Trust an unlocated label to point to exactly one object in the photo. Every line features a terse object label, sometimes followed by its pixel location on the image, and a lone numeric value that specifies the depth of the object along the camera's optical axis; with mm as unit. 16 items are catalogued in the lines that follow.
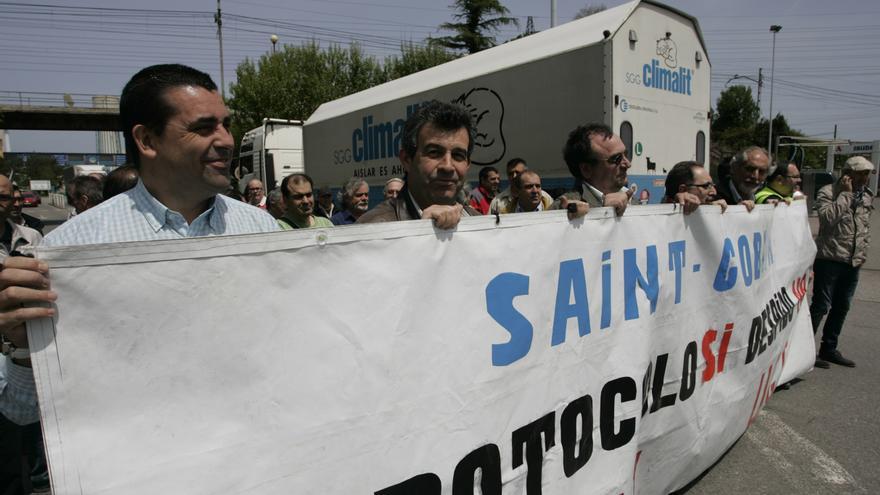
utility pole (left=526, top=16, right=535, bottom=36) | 38122
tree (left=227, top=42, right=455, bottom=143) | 26703
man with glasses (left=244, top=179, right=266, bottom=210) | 8453
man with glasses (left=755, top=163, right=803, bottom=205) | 4184
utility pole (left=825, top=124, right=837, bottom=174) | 28152
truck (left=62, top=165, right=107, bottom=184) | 33494
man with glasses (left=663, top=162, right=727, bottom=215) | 3420
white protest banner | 1167
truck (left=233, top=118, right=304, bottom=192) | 13602
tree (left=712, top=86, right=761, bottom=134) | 55188
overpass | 37625
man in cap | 4973
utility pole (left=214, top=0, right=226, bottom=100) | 31562
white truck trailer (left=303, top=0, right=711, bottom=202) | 5879
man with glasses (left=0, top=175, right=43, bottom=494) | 1233
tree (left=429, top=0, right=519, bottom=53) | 31812
